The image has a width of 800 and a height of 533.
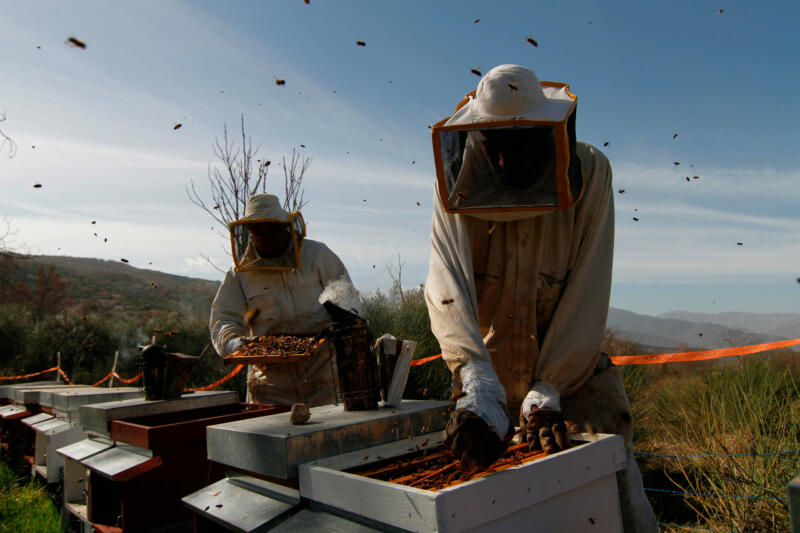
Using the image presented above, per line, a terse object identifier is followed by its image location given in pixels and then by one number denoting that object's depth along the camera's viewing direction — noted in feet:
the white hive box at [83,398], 13.87
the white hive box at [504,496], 3.71
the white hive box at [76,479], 10.50
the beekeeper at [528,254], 6.12
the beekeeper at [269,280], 15.75
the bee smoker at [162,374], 11.35
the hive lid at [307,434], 5.18
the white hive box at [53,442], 13.16
